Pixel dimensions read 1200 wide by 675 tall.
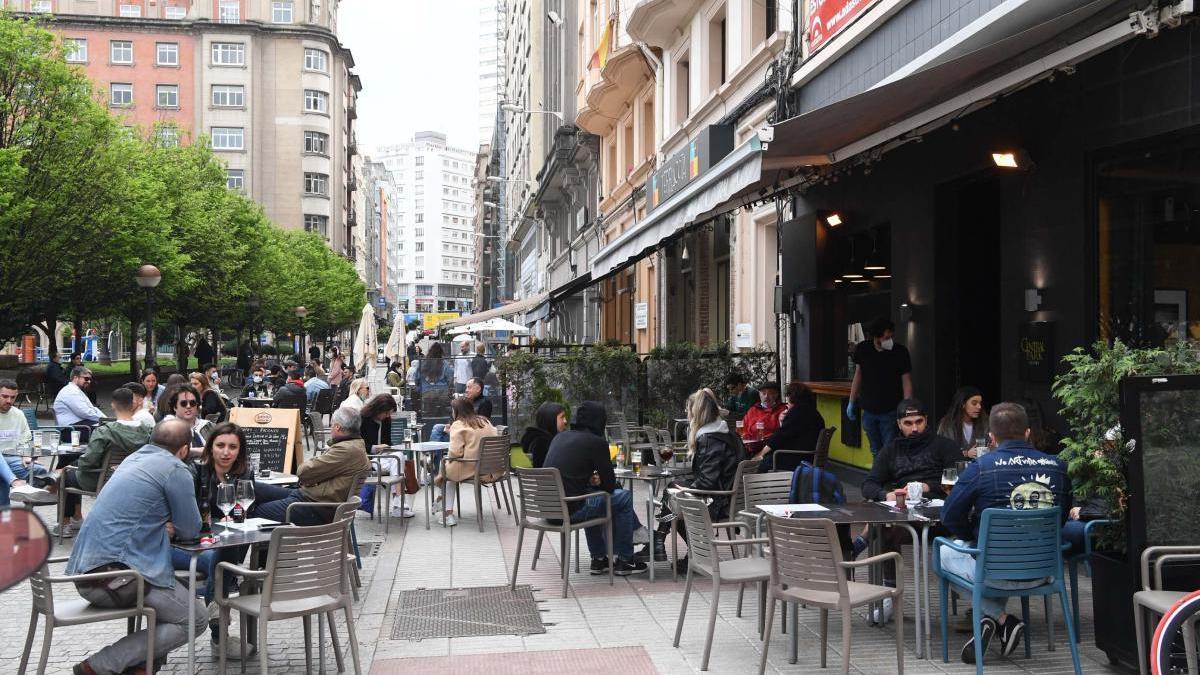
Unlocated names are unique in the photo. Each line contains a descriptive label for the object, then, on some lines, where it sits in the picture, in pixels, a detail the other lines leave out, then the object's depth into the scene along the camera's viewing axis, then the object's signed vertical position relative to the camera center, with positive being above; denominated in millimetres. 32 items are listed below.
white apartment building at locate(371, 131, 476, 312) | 188000 +21501
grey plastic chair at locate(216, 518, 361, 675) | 5484 -1188
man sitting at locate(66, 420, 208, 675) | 5398 -940
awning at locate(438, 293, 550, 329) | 30495 +1278
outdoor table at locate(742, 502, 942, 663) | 6207 -992
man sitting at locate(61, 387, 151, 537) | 9867 -793
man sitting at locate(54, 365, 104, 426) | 12555 -583
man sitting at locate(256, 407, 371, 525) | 8320 -910
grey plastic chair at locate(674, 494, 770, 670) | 6199 -1306
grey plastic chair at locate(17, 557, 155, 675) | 5285 -1284
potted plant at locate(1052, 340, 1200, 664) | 5609 -601
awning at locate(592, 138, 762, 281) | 9250 +1493
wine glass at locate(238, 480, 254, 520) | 6705 -881
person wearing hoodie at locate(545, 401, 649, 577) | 8445 -999
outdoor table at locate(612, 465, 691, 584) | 8594 -1013
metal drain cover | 7043 -1825
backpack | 7125 -916
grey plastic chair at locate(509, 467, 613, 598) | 8258 -1185
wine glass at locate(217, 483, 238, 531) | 6520 -852
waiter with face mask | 11188 -278
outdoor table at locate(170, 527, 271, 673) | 5582 -1019
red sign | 12855 +4207
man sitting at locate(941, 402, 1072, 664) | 5918 -783
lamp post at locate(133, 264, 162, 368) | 22922 +1790
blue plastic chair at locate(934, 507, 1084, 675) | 5676 -1102
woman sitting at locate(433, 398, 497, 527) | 11078 -892
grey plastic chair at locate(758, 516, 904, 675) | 5531 -1190
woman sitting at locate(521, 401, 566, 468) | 10281 -739
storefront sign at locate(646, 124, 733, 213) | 12711 +2267
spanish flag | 25814 +7695
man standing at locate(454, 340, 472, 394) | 15828 -262
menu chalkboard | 10508 -748
